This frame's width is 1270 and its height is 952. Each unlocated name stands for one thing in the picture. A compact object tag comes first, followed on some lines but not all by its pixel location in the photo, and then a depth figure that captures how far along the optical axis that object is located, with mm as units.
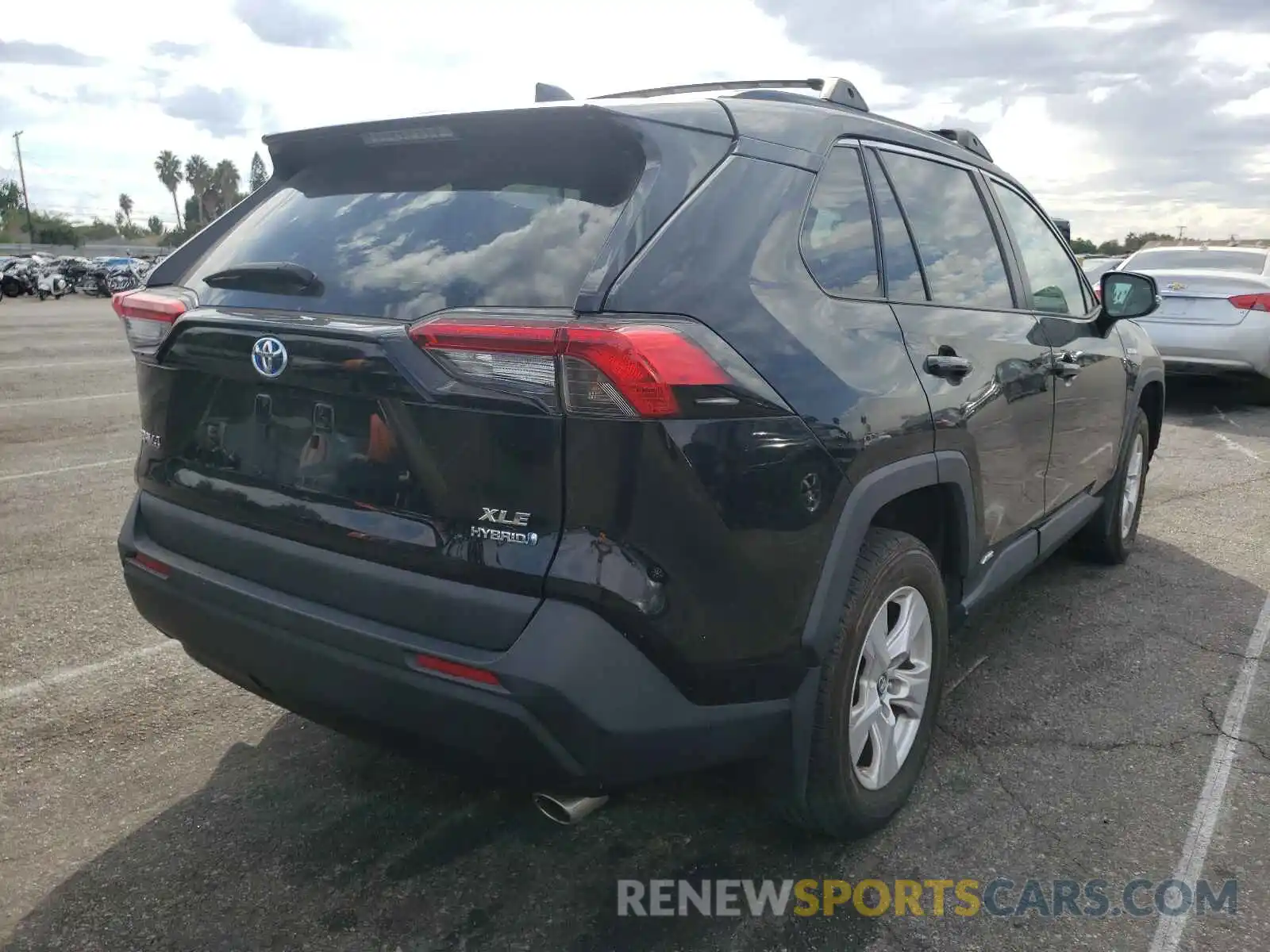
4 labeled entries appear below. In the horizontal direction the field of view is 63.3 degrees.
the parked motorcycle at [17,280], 32844
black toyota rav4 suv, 2010
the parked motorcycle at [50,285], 33531
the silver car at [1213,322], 9711
